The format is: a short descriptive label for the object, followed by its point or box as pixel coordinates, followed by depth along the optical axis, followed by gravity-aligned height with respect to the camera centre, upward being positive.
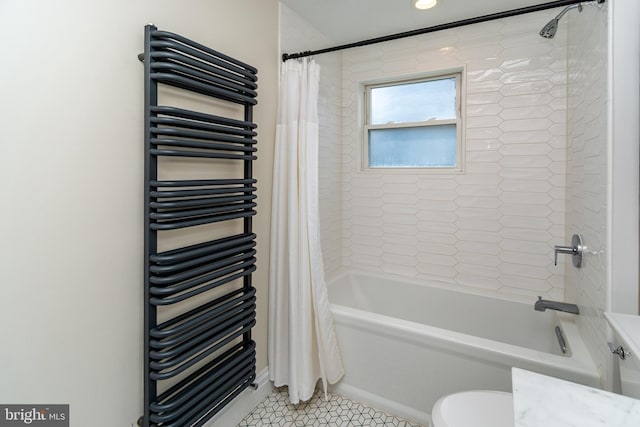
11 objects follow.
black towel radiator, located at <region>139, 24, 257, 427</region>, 1.15 -0.16
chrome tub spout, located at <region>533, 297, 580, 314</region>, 1.68 -0.50
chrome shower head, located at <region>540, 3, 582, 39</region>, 1.52 +0.88
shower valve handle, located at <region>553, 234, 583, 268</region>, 1.56 -0.19
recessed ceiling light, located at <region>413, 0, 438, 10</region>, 1.91 +1.25
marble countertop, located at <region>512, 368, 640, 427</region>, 0.59 -0.38
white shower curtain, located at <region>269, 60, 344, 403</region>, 1.77 -0.17
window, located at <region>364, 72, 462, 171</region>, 2.36 +0.67
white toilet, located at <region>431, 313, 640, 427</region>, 0.89 -0.71
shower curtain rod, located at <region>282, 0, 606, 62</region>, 1.33 +0.89
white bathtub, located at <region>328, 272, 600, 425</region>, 1.49 -0.73
